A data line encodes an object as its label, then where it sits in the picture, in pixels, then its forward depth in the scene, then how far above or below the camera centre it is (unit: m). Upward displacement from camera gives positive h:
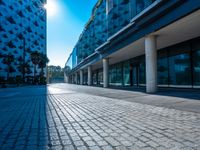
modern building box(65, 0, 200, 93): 10.59 +3.49
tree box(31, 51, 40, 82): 58.63 +8.40
